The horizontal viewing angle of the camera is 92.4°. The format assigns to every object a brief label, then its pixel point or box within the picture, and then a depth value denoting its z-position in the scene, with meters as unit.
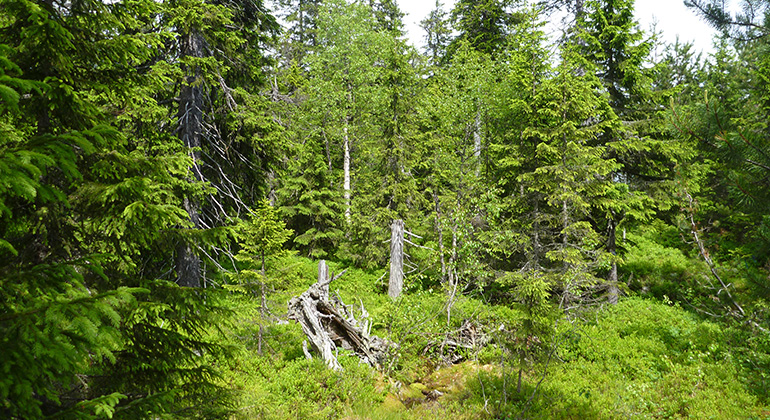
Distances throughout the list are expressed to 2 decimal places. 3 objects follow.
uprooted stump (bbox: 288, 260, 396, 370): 9.48
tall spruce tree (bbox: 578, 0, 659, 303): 13.02
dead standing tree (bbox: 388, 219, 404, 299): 13.99
